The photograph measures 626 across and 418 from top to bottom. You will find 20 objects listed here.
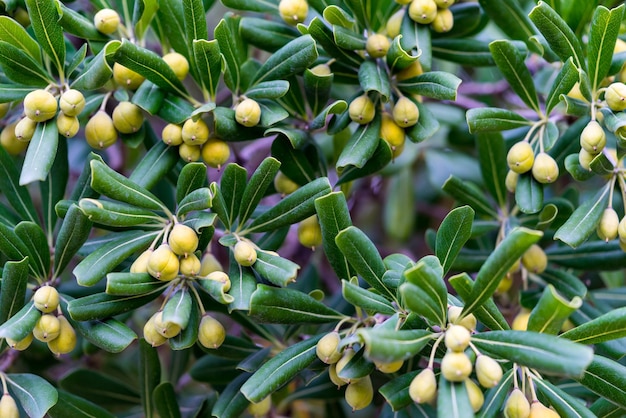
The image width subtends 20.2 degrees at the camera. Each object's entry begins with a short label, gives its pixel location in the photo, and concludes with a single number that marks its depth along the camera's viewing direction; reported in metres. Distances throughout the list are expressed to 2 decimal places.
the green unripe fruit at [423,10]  0.84
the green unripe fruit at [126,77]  0.84
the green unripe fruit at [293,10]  0.84
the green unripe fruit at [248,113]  0.82
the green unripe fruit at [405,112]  0.84
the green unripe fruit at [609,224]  0.82
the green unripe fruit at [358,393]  0.80
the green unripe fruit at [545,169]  0.83
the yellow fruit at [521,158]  0.83
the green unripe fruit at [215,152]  0.84
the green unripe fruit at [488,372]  0.75
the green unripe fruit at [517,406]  0.77
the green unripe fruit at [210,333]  0.81
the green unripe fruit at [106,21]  0.83
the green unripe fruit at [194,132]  0.82
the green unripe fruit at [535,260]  0.88
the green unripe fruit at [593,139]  0.81
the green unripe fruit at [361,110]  0.84
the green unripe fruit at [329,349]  0.79
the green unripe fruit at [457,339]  0.75
